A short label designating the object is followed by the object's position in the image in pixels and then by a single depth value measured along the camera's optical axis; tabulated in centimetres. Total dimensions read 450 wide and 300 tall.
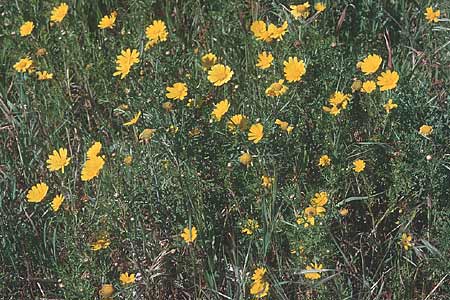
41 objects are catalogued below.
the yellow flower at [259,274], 245
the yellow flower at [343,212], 246
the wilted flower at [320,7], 305
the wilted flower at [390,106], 258
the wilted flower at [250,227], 250
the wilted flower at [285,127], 250
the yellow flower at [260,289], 240
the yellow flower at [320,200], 247
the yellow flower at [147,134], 243
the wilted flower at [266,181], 250
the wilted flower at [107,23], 318
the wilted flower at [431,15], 314
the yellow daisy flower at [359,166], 254
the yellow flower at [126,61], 276
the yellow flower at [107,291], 245
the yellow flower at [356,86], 262
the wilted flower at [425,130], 247
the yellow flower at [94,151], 264
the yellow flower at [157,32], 290
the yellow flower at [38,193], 274
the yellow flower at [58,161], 277
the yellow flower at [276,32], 279
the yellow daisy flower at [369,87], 262
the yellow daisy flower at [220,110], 256
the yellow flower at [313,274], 238
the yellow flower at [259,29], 284
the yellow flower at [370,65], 271
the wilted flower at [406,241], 249
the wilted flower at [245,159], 243
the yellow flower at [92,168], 255
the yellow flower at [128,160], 257
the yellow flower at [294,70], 257
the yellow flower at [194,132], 254
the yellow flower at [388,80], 262
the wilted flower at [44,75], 318
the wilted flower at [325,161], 255
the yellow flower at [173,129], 247
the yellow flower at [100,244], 250
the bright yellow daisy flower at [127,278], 251
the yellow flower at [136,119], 254
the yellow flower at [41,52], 319
